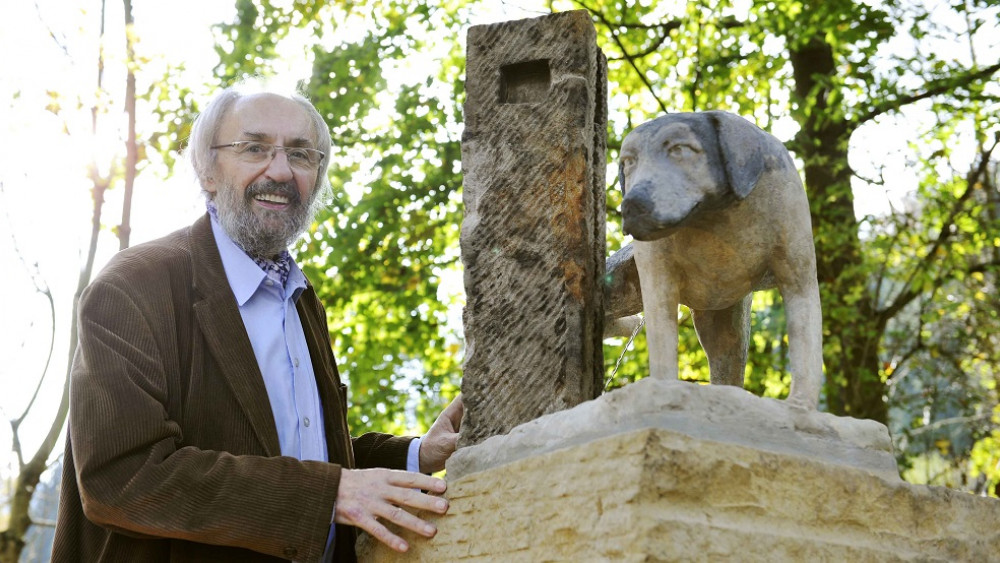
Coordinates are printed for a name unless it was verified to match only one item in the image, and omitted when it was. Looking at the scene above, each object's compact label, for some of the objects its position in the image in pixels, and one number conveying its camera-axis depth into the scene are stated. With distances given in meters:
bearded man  2.62
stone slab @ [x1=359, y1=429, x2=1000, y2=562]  2.04
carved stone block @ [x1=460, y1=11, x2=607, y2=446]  2.73
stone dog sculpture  2.39
